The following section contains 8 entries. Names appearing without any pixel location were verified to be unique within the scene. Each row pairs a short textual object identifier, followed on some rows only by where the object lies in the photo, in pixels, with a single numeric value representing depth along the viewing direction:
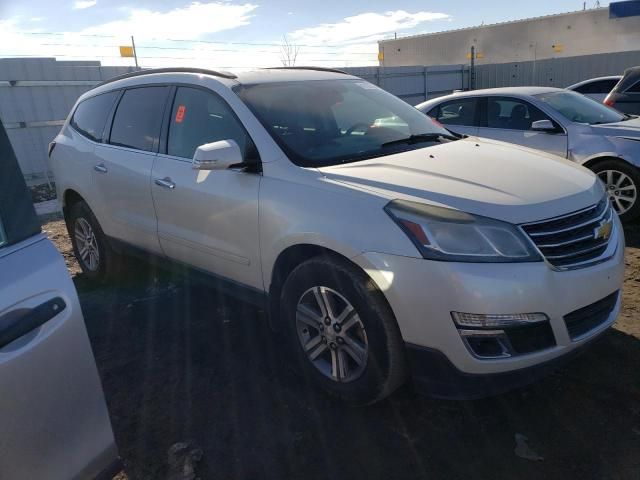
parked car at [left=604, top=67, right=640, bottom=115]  7.76
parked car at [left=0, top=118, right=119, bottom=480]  1.43
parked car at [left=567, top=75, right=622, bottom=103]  12.48
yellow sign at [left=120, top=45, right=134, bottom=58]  12.57
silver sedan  5.56
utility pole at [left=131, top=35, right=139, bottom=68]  12.81
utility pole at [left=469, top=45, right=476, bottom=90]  22.10
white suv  2.27
